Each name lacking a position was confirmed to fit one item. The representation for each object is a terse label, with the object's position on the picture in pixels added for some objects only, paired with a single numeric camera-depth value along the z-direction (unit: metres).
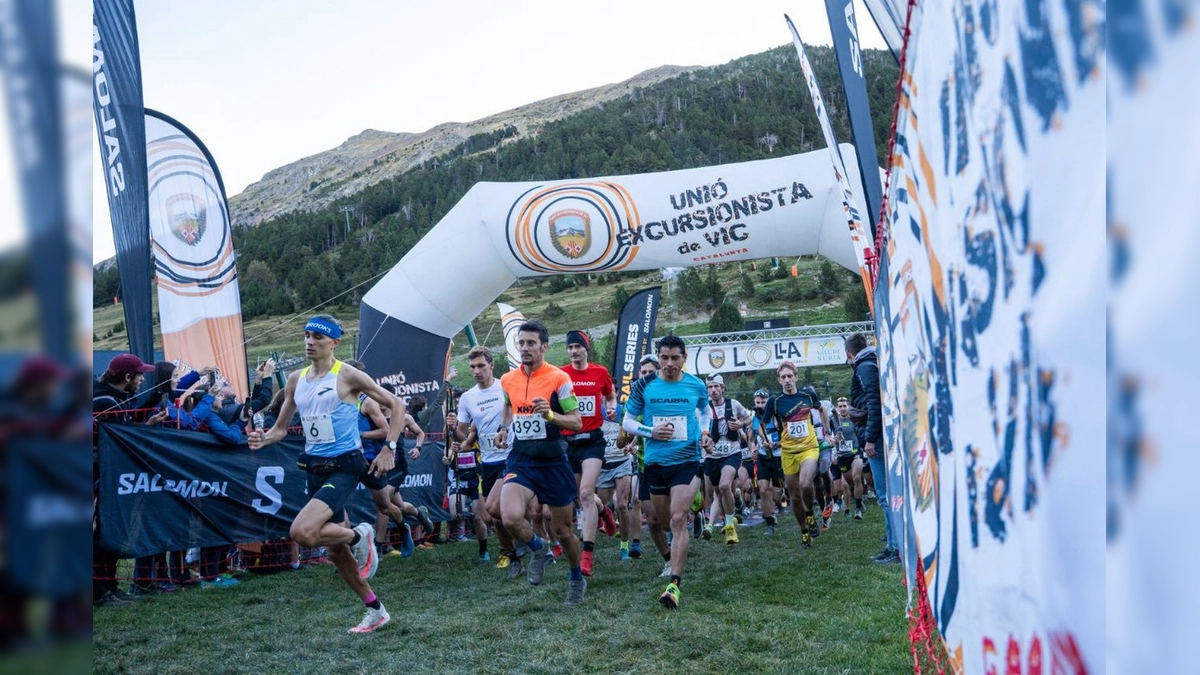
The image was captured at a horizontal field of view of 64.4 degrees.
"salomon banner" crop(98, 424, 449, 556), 8.19
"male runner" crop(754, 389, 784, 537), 12.44
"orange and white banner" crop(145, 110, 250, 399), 10.88
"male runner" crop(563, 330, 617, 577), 8.67
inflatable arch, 13.01
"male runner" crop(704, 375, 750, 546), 11.65
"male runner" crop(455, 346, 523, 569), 9.66
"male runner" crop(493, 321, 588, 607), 7.23
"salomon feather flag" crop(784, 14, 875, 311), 6.18
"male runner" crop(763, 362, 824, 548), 10.49
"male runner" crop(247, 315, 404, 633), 6.14
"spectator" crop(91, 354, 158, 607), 7.83
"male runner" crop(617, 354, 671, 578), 8.10
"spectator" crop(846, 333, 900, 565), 8.59
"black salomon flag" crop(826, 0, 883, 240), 5.26
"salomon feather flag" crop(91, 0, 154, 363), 9.42
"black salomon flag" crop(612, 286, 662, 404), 15.81
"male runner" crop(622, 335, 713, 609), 7.45
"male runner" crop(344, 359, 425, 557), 8.93
